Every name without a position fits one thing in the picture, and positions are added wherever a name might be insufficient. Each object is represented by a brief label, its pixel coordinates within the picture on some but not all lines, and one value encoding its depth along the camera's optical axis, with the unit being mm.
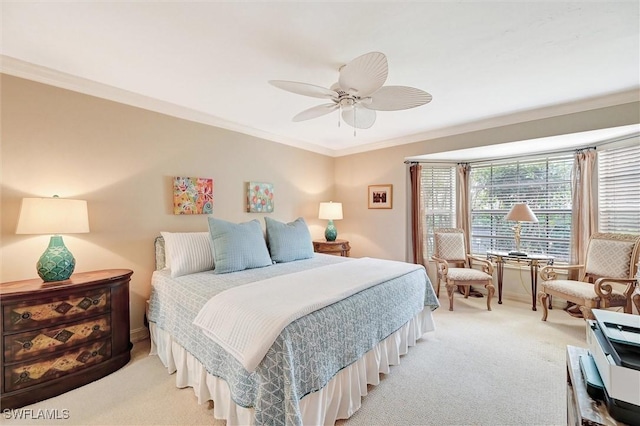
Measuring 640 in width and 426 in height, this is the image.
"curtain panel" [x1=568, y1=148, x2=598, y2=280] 3451
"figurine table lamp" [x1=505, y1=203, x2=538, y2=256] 3643
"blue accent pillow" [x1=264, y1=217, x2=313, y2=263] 3107
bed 1369
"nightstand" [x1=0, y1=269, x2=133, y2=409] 1779
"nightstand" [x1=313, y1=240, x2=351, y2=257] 4384
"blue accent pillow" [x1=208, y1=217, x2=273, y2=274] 2553
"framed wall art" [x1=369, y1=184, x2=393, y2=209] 4512
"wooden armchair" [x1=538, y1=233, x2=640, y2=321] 2727
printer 788
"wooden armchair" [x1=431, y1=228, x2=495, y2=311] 3601
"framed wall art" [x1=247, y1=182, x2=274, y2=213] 3730
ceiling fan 1646
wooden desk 3635
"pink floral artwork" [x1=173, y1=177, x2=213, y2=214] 3005
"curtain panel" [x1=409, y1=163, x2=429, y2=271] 4430
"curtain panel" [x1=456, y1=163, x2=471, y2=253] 4469
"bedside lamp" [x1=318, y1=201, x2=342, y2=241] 4512
